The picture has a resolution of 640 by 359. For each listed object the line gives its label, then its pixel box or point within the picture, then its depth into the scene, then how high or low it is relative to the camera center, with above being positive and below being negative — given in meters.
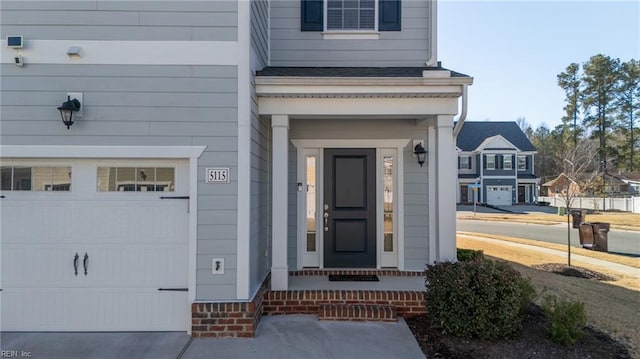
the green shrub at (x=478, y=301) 3.66 -1.19
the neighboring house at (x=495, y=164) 30.98 +2.42
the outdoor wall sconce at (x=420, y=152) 5.40 +0.59
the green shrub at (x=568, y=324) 3.58 -1.39
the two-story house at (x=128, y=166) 3.86 +0.25
